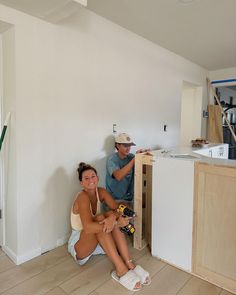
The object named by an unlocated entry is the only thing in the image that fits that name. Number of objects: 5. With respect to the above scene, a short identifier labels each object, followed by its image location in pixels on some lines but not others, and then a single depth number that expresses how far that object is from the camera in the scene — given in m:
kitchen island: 1.60
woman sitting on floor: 1.70
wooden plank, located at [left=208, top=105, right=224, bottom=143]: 4.58
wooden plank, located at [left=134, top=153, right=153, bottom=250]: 2.06
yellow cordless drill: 1.94
